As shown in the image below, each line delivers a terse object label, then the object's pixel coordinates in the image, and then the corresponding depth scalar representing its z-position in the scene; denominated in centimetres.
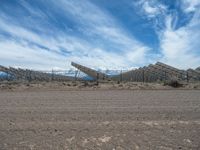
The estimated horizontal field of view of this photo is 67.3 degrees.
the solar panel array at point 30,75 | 2440
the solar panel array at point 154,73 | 2239
